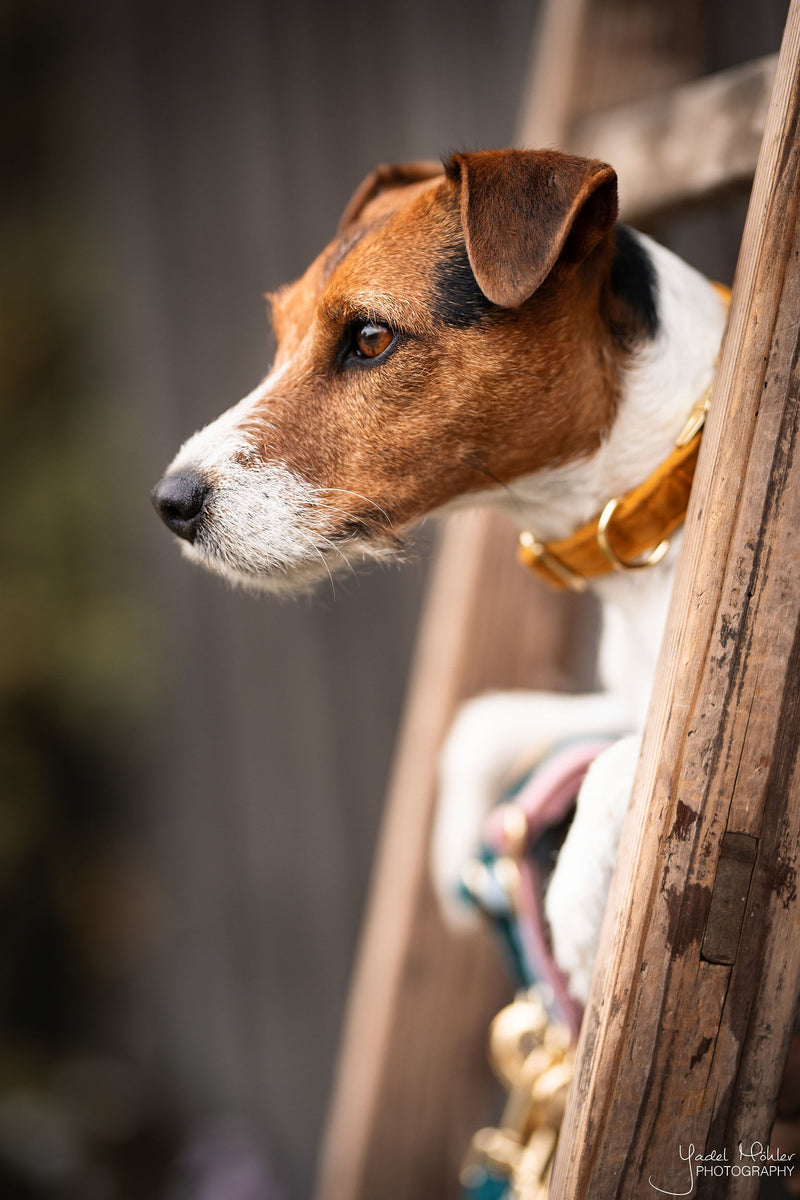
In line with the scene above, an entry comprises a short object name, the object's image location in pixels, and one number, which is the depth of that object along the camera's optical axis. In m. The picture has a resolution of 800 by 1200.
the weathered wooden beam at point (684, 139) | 0.85
